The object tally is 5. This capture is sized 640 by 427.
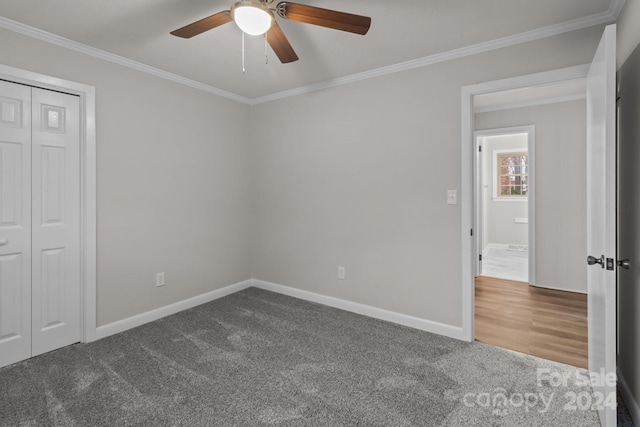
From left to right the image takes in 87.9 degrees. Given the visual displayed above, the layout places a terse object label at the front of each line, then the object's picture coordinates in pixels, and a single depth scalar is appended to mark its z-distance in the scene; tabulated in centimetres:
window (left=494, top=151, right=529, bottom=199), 731
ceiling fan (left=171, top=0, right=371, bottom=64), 166
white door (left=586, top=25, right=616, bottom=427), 161
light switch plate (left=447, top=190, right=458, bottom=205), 284
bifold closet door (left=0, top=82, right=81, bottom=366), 238
